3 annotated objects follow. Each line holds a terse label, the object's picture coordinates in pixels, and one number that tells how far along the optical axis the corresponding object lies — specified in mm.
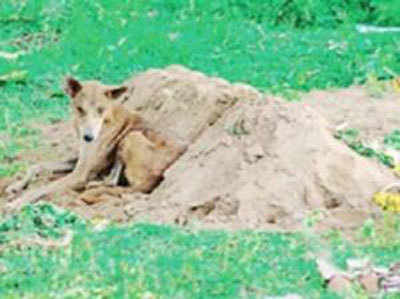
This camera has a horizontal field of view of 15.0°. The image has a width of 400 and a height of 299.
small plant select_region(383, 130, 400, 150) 12477
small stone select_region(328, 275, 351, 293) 8414
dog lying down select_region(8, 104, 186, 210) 12312
